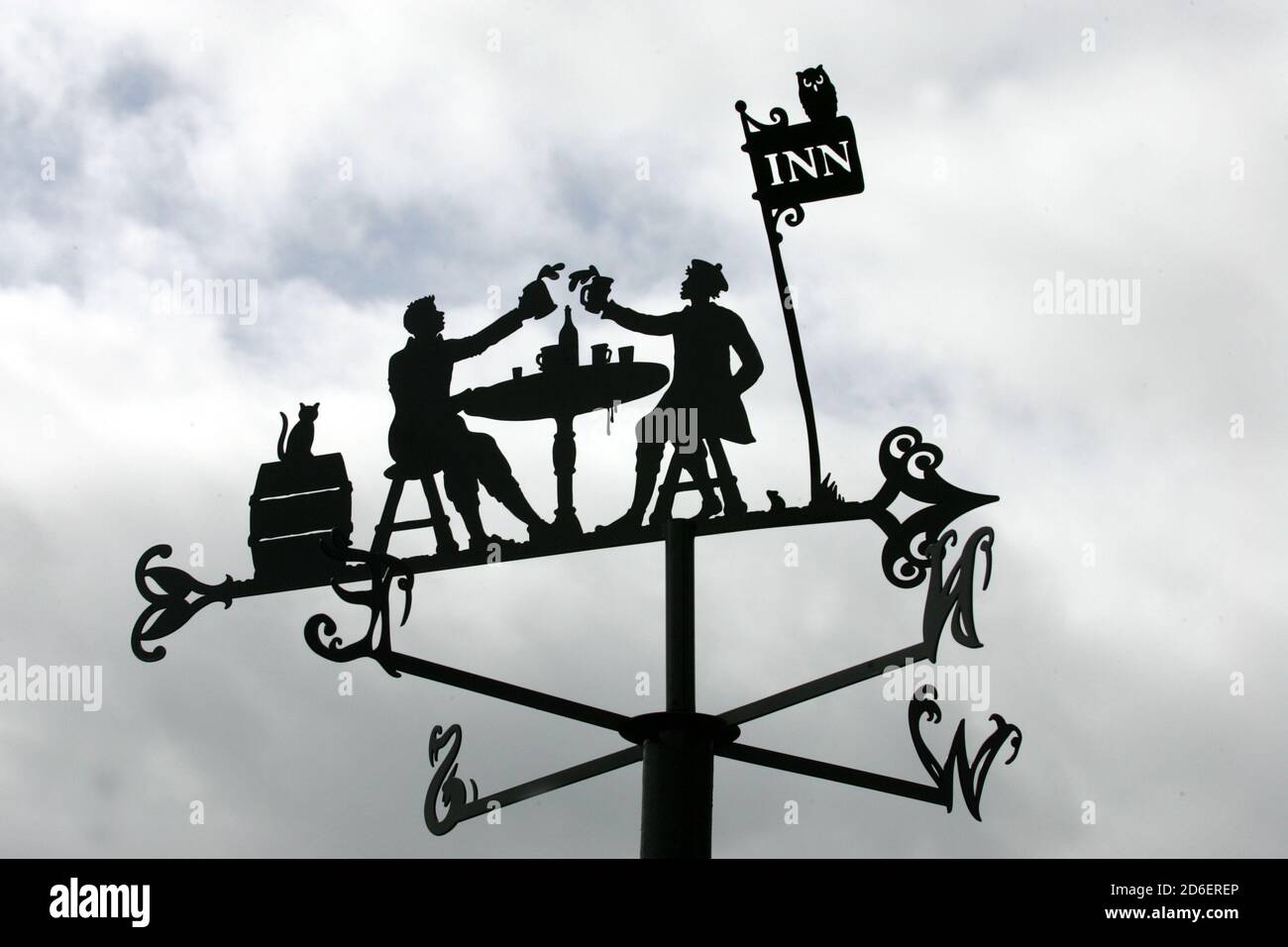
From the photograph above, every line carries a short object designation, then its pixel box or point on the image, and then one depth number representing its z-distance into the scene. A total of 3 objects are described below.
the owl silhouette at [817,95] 4.26
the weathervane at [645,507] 3.62
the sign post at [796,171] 4.20
